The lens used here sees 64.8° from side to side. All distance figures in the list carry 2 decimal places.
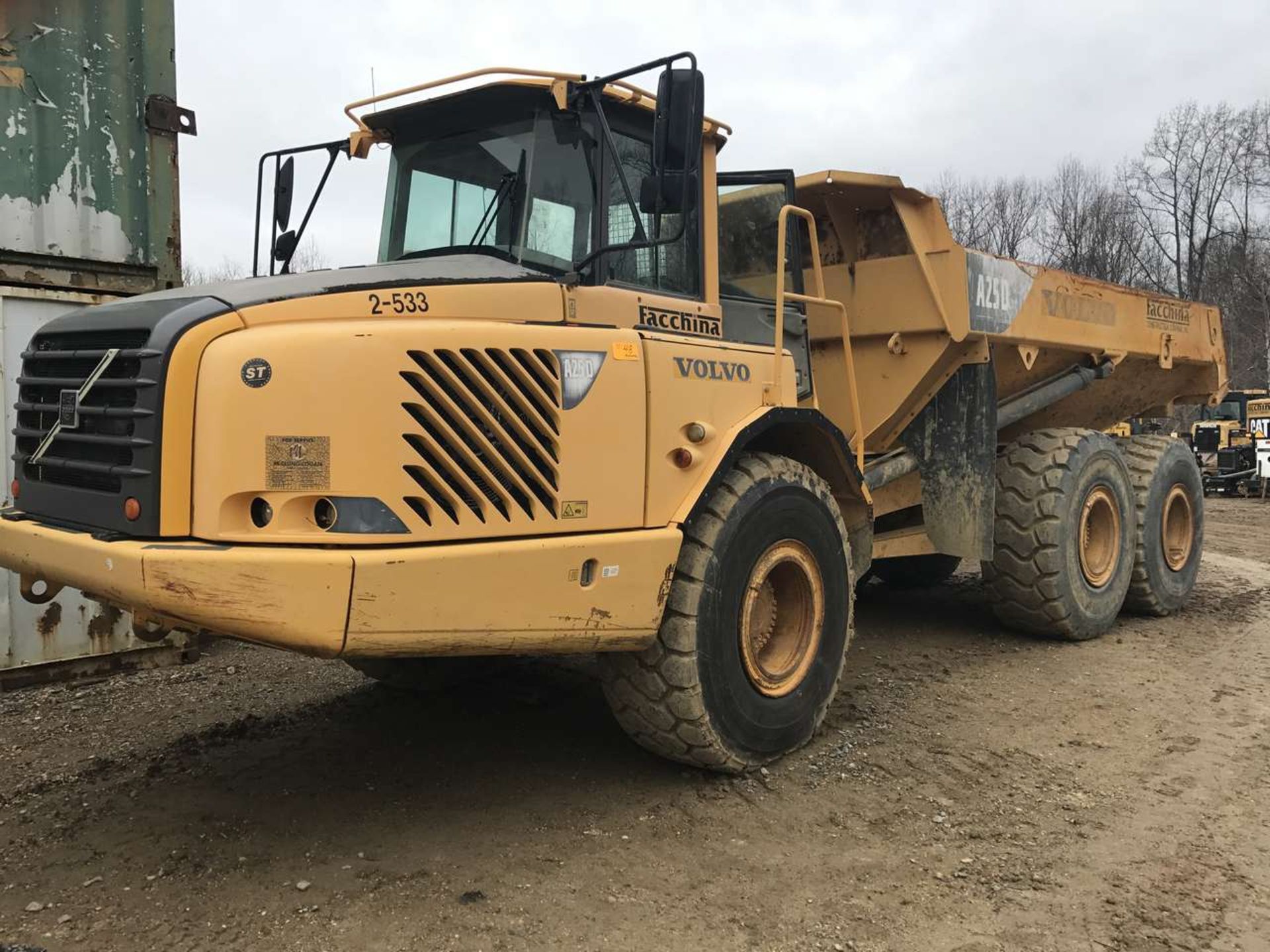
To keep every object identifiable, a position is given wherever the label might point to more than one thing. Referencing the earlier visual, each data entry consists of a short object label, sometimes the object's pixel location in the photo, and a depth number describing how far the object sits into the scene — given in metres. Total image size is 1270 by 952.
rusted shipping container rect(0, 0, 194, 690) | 5.49
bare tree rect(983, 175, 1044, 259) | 41.69
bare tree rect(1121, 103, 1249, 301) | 39.88
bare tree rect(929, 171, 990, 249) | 39.56
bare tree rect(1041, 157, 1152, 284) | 40.97
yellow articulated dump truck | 2.93
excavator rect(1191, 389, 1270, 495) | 20.70
